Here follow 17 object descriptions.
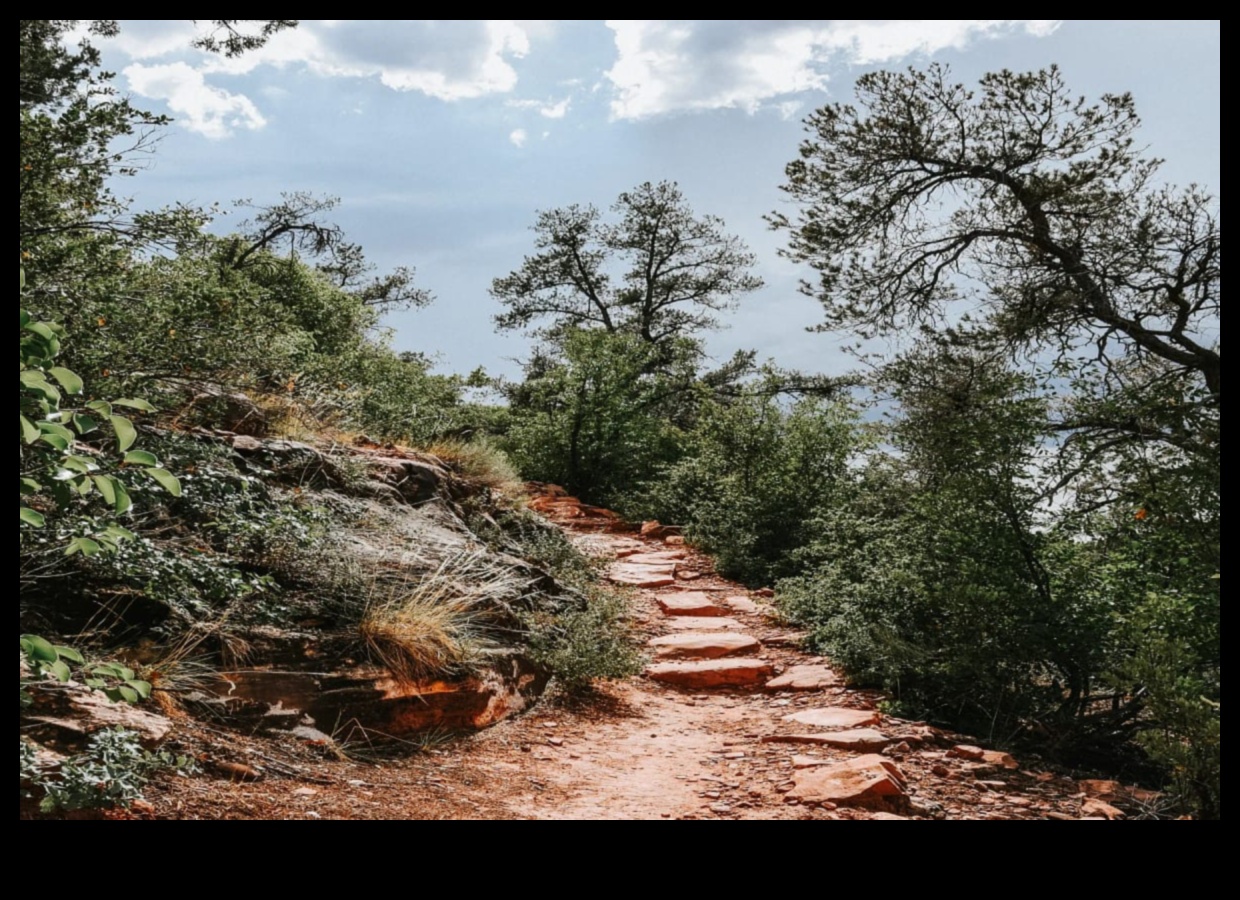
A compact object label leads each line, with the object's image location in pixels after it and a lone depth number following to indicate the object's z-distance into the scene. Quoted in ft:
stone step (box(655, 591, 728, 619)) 21.72
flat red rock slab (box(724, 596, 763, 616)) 22.27
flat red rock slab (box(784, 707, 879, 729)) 13.47
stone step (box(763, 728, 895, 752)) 12.26
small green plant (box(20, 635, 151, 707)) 5.25
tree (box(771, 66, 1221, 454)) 19.66
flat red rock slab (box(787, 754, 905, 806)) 9.89
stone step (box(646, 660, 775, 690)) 16.85
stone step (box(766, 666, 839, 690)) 16.08
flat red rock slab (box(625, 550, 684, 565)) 27.04
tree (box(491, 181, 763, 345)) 51.78
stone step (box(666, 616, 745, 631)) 20.35
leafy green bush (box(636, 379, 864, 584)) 27.12
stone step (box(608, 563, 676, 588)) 24.14
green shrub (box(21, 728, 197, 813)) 6.96
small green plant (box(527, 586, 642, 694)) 15.20
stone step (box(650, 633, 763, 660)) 18.29
